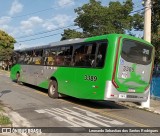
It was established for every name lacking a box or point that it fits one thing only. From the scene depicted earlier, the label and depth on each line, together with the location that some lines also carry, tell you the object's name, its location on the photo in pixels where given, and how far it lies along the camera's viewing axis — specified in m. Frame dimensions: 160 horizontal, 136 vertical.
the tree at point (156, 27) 23.69
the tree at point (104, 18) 34.41
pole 16.75
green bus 13.29
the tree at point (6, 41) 68.44
